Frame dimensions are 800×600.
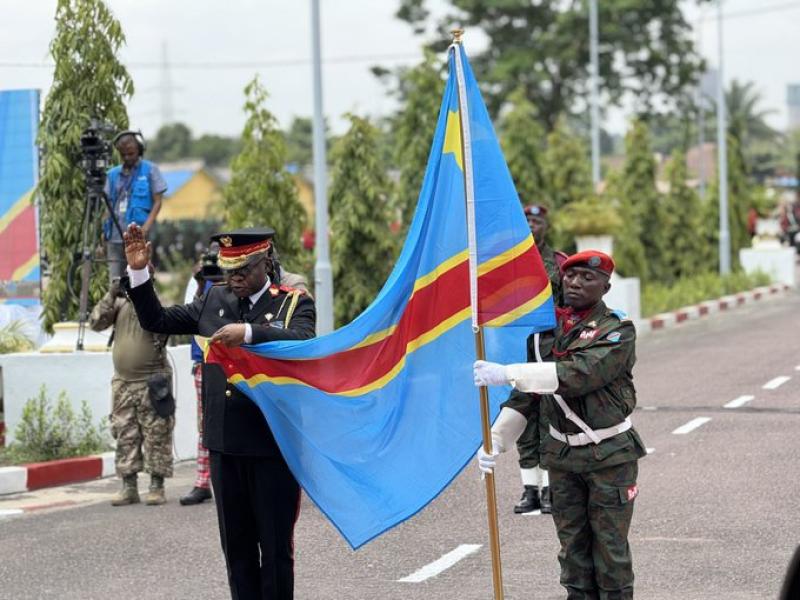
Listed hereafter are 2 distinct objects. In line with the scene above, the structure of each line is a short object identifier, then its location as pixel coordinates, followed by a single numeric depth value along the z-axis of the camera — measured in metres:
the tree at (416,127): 21.73
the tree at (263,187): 17.12
